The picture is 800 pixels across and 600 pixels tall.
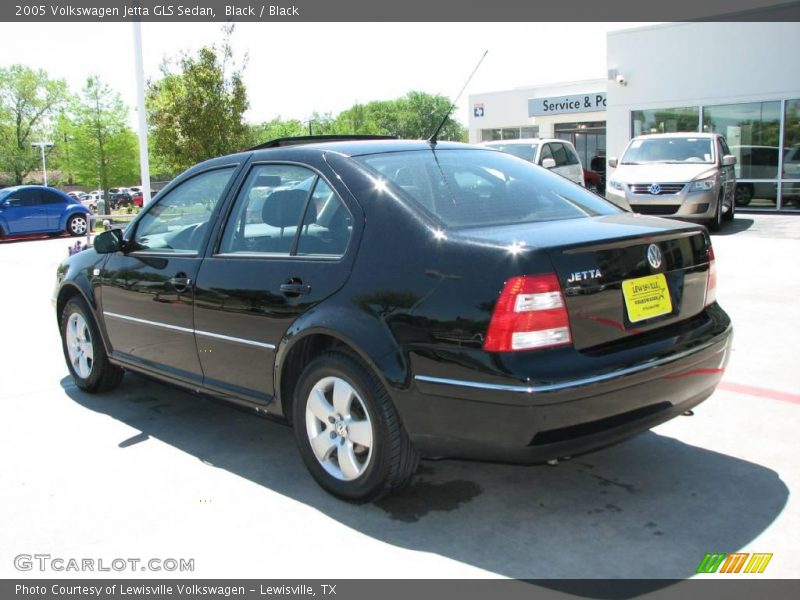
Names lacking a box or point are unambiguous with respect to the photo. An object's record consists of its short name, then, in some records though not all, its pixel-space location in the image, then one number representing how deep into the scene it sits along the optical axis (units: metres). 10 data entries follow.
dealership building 18.98
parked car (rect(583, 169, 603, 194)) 26.46
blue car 20.89
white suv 14.43
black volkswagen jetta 2.97
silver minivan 13.55
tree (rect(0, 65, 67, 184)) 60.38
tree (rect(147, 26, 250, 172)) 19.95
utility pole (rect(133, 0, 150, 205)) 16.03
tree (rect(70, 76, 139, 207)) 42.22
